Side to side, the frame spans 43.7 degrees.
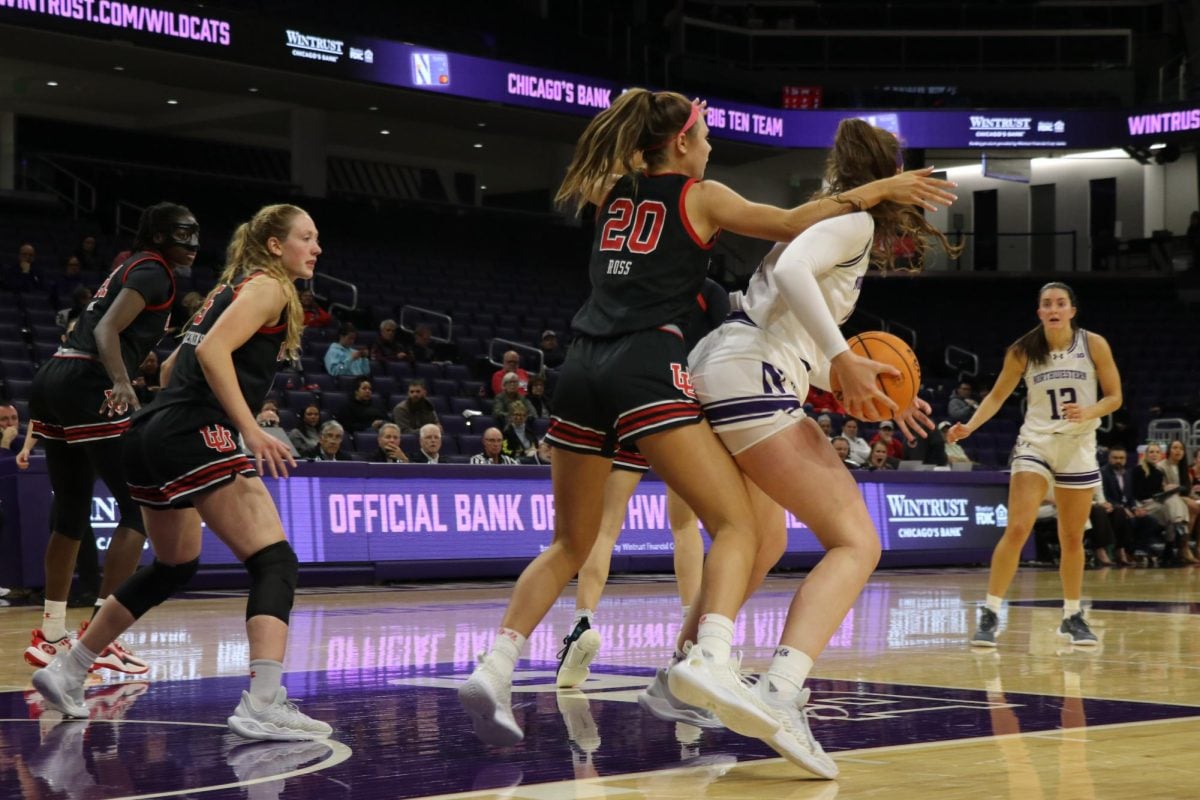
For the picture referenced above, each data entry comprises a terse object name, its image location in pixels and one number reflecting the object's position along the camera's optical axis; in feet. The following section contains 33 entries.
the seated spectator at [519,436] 48.65
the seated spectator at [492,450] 44.43
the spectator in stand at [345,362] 56.80
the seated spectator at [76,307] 51.13
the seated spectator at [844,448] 52.19
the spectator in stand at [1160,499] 59.11
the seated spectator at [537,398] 54.49
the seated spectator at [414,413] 48.70
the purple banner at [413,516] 35.60
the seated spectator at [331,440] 40.88
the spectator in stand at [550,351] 67.71
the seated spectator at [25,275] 57.16
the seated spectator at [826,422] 55.31
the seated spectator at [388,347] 61.82
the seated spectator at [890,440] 56.44
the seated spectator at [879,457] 54.39
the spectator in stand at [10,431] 37.89
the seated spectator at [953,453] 61.78
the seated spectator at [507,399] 51.88
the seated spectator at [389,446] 42.65
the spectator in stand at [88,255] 62.03
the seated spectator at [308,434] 42.09
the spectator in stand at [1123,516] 57.82
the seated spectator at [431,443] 42.83
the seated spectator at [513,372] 55.01
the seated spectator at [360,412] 49.93
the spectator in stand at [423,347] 64.08
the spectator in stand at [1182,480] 60.80
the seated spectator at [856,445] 56.03
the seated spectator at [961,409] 70.79
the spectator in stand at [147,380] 43.01
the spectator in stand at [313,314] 60.39
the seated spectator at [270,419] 40.62
